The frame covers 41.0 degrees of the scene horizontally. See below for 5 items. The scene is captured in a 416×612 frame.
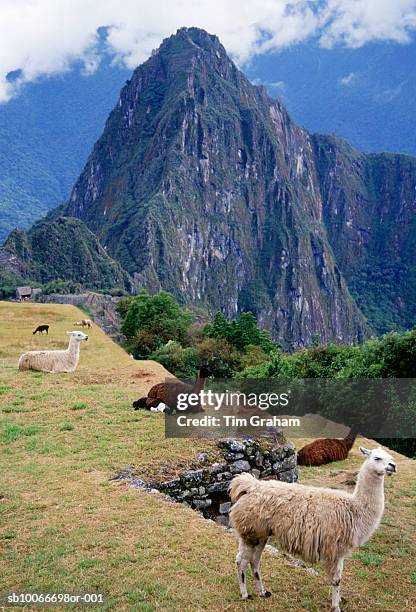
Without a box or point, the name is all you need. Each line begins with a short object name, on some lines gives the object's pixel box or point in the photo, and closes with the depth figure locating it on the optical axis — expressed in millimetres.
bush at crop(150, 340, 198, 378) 32625
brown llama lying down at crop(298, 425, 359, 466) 13320
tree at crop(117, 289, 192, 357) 38625
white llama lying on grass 15742
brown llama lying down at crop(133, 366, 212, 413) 11789
